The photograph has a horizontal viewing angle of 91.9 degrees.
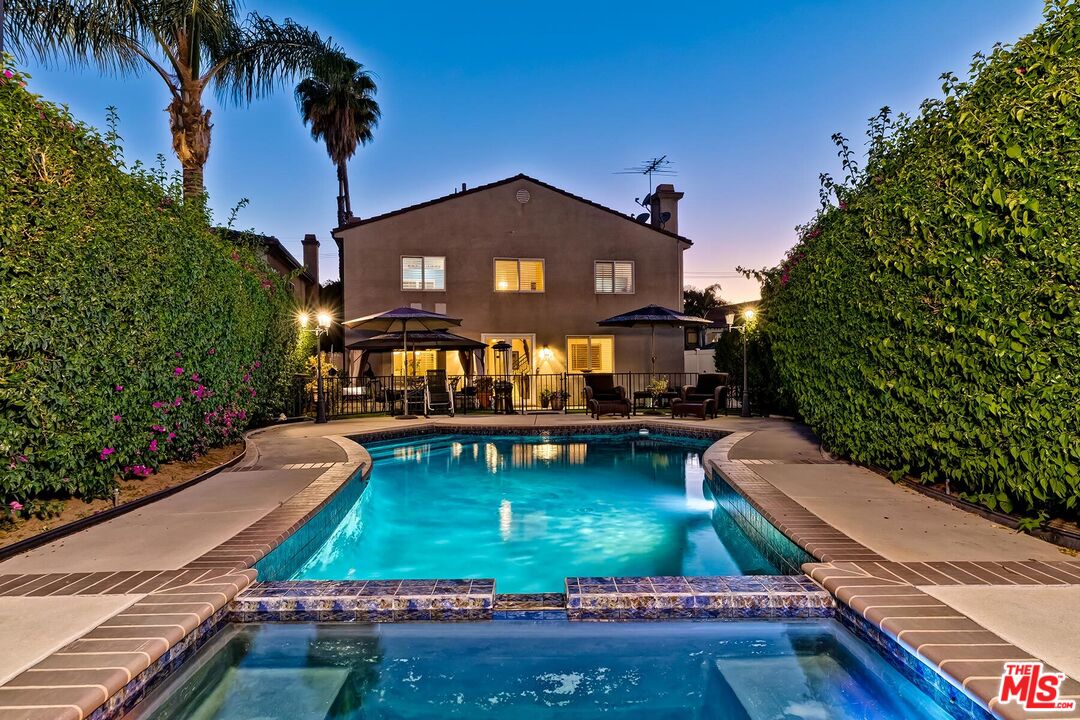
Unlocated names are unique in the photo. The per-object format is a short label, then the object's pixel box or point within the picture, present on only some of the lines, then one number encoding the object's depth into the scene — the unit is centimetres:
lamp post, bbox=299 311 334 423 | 1245
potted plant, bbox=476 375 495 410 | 1523
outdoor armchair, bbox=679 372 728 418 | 1292
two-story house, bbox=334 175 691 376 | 1666
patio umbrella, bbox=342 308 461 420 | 1305
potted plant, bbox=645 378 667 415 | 1442
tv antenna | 2262
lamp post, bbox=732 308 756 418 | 1288
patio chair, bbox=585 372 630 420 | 1252
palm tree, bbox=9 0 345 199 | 908
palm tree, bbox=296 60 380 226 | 2327
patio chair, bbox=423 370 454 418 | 1380
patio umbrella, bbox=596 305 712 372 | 1374
